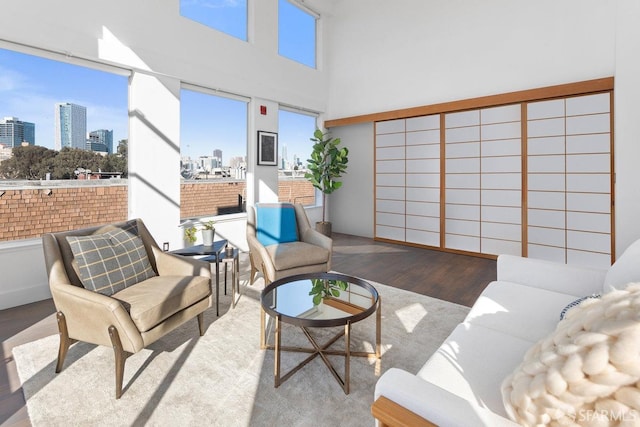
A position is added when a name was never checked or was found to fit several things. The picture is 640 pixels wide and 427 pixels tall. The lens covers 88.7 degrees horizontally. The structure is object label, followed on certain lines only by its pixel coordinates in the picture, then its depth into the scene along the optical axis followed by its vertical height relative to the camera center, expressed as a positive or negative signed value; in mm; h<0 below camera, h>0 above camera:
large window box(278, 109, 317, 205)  5770 +880
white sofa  911 -579
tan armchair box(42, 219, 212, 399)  1740 -581
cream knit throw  662 -380
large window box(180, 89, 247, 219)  4410 +700
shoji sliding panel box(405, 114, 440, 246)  5188 +351
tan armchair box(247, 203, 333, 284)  3047 -510
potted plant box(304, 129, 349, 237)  5863 +648
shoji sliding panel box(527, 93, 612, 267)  3854 +263
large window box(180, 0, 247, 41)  4250 +2593
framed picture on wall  5191 +874
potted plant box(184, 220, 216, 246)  3150 -316
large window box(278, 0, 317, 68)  5551 +3023
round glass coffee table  1773 -651
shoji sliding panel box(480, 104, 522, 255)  4449 +295
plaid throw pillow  1990 -372
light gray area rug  1573 -1000
